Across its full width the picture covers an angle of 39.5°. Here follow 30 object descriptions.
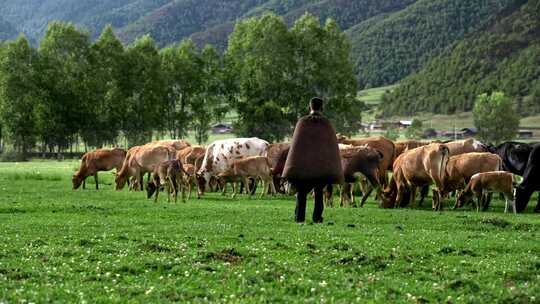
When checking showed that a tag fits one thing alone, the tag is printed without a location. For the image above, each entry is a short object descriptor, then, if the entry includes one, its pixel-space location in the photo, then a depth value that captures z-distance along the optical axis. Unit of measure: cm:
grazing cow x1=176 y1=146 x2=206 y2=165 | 3928
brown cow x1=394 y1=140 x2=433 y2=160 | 3703
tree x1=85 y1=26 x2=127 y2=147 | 8425
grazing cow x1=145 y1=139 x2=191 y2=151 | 4275
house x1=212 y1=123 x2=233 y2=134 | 17575
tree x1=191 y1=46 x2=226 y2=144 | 9106
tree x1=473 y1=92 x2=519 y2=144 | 13512
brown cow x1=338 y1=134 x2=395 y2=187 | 3316
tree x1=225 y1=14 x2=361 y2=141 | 8100
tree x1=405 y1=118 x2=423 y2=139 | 14512
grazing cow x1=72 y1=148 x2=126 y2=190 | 3744
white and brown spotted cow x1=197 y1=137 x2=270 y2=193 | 3625
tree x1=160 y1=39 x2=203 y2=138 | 9081
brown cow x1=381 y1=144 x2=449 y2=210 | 2742
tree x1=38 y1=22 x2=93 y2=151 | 8431
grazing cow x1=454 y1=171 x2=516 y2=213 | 2566
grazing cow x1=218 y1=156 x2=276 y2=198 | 3312
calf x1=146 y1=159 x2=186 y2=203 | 2829
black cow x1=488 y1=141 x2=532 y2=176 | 3377
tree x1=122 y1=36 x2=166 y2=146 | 8612
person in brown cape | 1792
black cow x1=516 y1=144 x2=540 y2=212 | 2689
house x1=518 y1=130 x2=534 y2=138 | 15436
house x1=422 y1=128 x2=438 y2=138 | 16227
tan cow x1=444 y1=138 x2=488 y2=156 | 3341
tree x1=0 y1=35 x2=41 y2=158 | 8438
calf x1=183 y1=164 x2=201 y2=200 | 3139
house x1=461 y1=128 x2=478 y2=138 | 16030
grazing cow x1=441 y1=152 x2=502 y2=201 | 2769
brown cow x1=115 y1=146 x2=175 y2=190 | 3559
